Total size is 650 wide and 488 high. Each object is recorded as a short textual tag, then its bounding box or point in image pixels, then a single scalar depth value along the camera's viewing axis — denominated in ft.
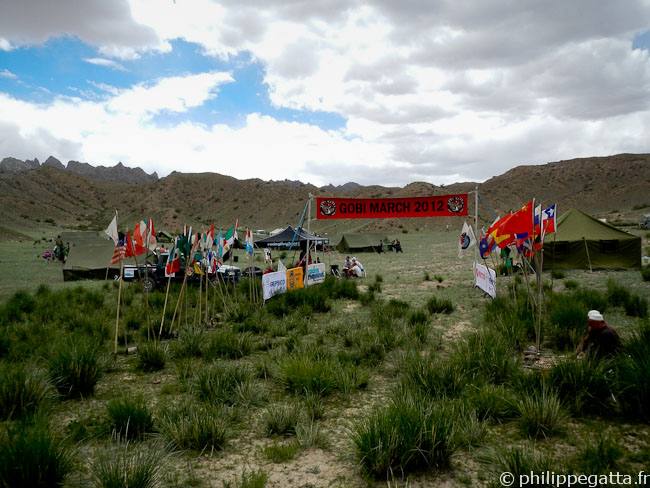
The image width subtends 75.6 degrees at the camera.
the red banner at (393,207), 52.24
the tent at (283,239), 77.52
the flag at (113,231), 28.99
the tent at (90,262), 69.77
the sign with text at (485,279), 41.06
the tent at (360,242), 122.72
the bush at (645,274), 48.06
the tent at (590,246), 58.70
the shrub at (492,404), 17.11
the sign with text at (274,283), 42.39
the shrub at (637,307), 32.55
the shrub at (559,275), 54.87
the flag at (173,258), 33.92
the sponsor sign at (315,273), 51.49
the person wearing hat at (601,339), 19.92
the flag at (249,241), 46.68
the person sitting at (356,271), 67.62
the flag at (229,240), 42.97
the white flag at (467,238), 46.47
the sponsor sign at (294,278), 47.21
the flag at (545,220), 26.96
